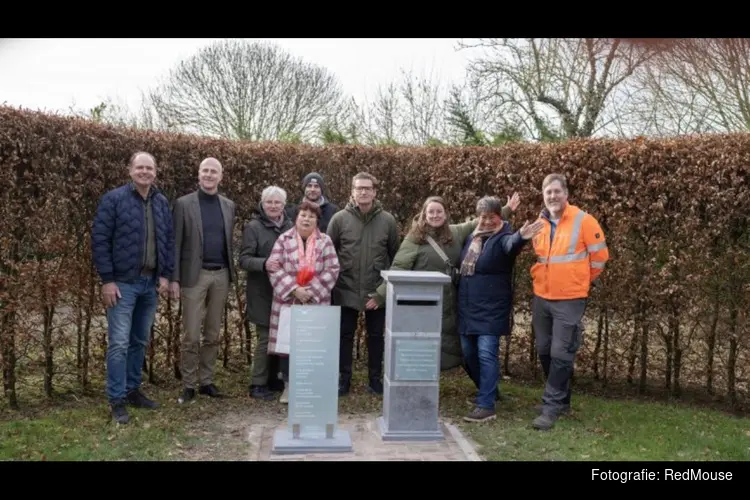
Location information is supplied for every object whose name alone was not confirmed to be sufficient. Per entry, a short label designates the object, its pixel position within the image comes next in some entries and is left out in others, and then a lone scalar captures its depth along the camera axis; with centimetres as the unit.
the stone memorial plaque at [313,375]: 509
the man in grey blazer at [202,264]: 608
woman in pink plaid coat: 588
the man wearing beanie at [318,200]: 654
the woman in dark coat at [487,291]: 582
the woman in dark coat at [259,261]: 630
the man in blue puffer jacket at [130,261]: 546
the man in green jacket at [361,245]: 638
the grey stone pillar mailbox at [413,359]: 530
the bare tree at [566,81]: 1570
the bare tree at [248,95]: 1833
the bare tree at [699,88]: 1238
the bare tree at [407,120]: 1848
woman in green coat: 609
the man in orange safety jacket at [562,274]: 553
